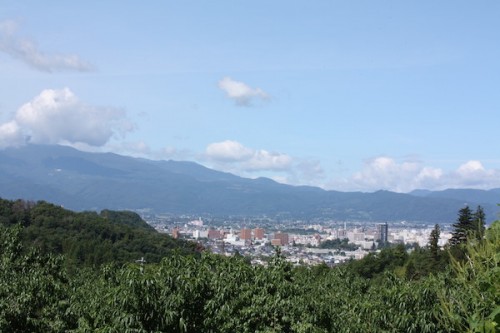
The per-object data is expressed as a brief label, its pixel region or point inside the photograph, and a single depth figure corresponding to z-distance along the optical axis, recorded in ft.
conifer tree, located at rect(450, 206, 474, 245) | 152.15
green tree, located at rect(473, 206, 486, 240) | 136.78
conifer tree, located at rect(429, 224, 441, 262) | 149.59
